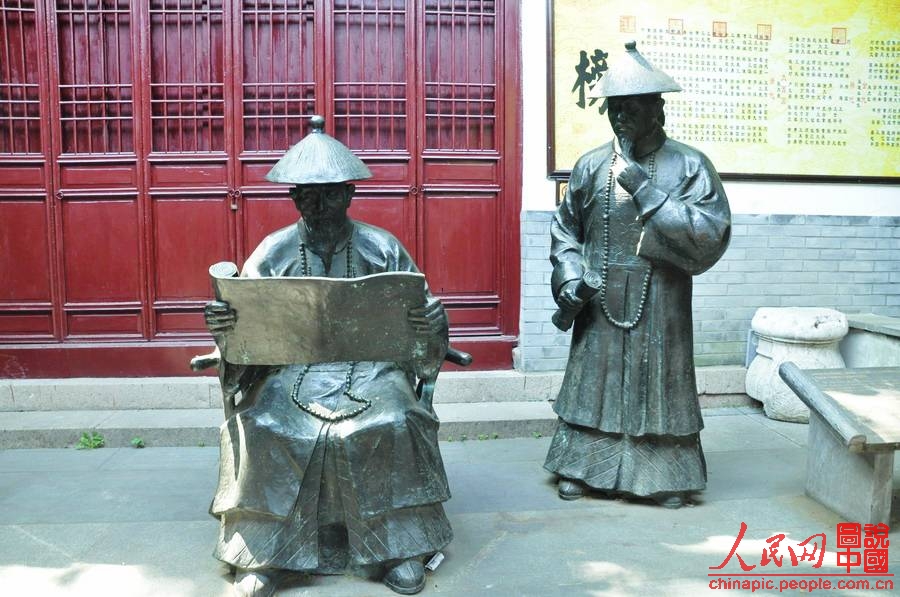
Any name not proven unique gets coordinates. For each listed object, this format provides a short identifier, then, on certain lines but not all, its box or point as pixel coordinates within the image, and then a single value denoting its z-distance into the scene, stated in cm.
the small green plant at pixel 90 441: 558
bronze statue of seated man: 338
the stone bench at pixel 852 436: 394
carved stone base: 612
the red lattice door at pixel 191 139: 614
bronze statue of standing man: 420
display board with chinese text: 616
